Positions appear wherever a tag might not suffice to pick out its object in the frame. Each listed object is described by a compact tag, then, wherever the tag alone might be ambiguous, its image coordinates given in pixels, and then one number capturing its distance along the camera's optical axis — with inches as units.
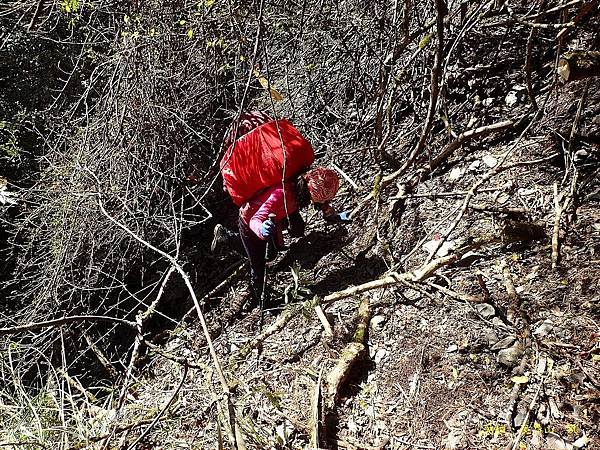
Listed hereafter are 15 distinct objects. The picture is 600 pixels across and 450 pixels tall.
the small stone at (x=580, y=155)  129.7
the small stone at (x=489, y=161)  148.0
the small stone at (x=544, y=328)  106.3
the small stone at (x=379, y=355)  124.0
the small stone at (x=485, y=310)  115.9
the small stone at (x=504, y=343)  108.5
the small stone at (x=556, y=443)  91.0
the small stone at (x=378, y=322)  131.7
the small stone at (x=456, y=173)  153.3
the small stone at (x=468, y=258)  129.3
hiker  145.7
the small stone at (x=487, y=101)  161.6
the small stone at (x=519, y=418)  97.1
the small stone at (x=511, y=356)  105.4
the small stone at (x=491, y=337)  111.0
